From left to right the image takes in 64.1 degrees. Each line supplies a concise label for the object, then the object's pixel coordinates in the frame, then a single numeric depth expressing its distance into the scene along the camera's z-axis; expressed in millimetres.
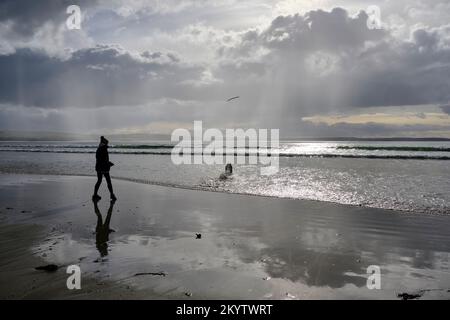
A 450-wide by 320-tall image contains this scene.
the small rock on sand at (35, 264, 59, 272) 6578
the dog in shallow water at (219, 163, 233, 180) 24555
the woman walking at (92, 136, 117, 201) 15223
